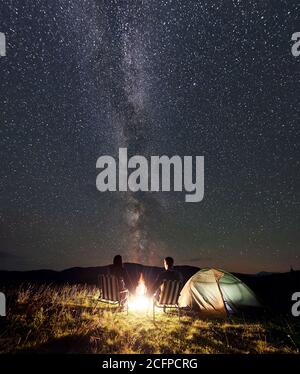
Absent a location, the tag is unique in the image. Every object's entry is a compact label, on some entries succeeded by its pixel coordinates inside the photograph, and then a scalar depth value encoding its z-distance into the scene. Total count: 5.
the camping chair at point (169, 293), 7.18
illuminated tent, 8.27
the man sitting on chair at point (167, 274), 7.51
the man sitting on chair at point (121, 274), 7.46
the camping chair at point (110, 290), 7.37
